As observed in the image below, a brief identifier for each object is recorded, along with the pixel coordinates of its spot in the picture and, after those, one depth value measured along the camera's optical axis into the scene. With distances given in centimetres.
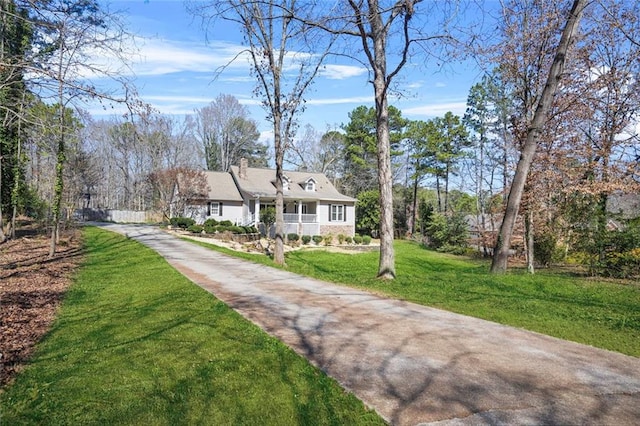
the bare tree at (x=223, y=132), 5312
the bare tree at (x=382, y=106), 965
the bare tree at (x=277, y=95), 1438
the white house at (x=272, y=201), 3275
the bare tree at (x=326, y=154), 4853
